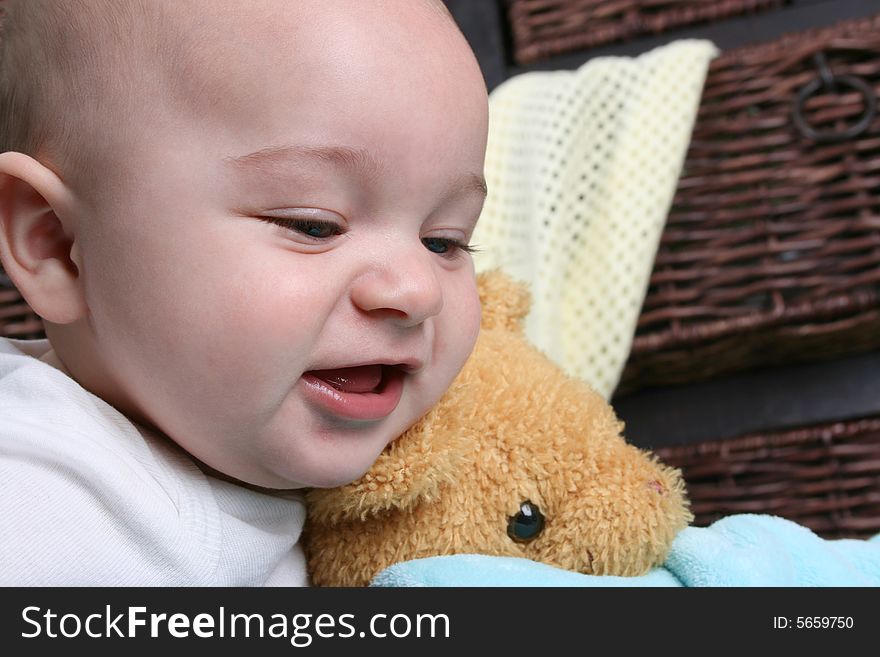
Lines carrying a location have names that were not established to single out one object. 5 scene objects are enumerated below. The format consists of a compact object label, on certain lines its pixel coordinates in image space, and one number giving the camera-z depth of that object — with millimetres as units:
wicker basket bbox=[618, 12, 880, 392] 1036
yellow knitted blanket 1027
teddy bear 625
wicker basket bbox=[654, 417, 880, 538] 1069
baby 533
